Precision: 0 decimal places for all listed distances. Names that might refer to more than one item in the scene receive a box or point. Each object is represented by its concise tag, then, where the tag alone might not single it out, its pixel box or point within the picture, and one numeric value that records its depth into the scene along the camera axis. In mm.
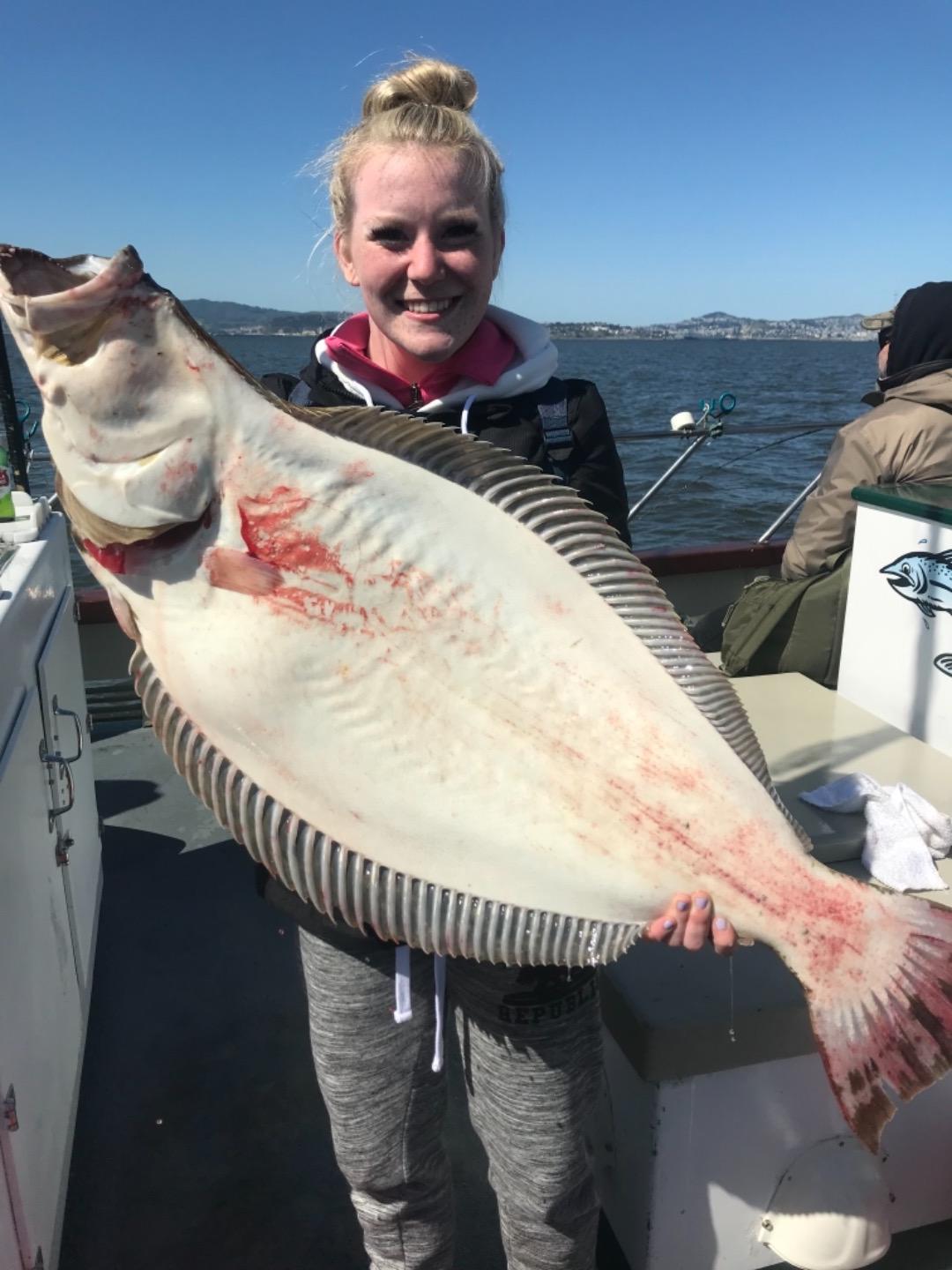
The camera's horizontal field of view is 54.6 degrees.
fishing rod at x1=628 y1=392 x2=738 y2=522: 5422
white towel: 2098
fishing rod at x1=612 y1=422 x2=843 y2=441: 5469
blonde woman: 1520
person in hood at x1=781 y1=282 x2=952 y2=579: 3701
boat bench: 1788
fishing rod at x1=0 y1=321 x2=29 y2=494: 3055
